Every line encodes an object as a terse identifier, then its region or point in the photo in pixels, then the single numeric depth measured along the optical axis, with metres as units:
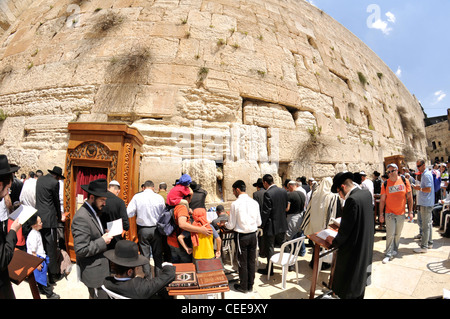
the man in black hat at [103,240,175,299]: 1.65
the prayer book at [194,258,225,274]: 2.31
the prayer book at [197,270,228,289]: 2.03
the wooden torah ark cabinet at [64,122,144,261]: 4.04
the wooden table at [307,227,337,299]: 2.51
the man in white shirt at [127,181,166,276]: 3.62
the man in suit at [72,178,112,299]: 2.20
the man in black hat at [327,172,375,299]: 2.33
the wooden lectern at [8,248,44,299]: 1.91
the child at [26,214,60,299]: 3.04
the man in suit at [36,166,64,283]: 3.45
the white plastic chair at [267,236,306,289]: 3.32
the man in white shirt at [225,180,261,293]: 3.24
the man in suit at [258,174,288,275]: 3.73
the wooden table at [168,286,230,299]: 1.89
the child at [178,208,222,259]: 2.76
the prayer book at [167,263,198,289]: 1.97
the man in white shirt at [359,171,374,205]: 5.29
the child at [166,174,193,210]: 2.98
